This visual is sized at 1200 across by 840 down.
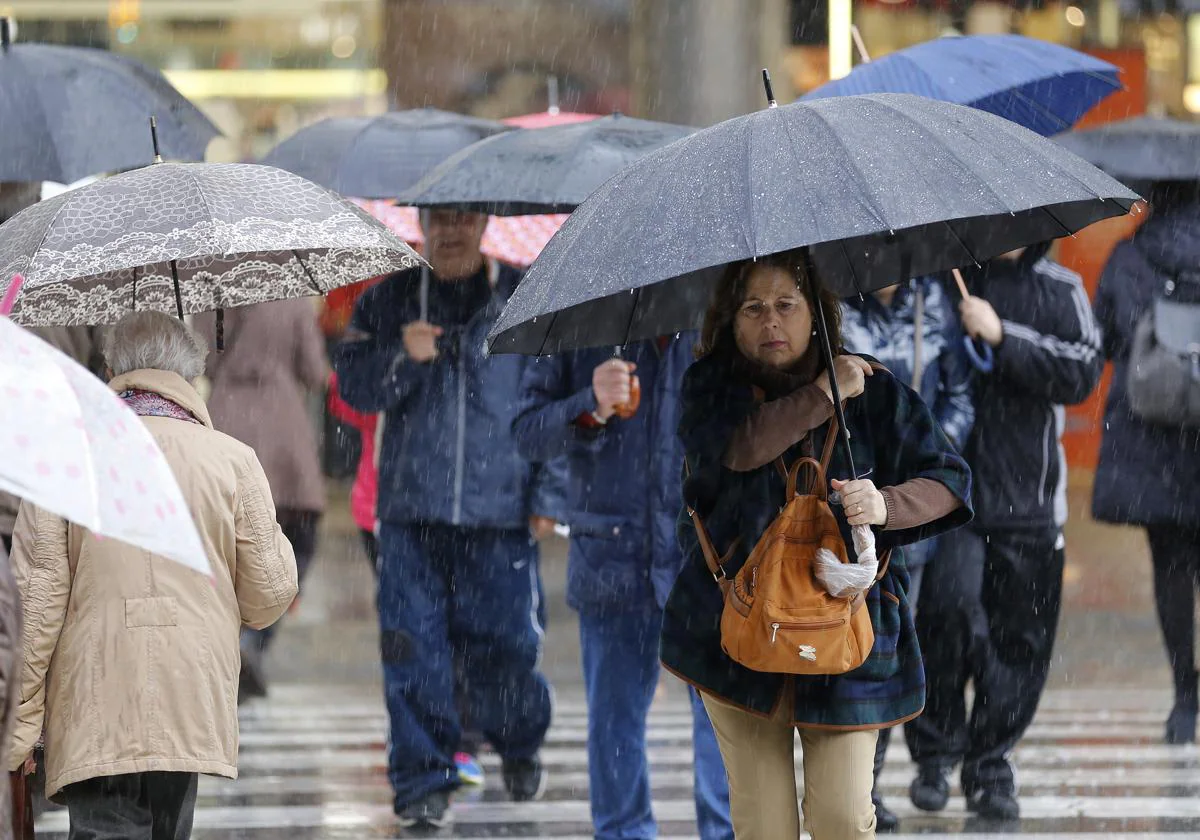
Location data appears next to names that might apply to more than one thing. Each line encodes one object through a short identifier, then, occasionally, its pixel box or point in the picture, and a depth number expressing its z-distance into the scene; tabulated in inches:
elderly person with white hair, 391.9
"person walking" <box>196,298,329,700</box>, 751.7
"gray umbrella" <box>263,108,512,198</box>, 684.1
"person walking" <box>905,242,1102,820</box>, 581.9
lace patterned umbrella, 402.3
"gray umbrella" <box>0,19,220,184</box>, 566.3
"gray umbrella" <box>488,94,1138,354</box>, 335.3
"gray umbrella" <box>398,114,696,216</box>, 518.6
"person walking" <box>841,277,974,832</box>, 551.2
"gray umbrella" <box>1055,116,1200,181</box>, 696.4
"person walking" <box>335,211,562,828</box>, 588.4
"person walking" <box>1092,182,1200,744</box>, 673.6
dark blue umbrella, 564.4
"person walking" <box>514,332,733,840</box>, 514.0
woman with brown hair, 379.6
